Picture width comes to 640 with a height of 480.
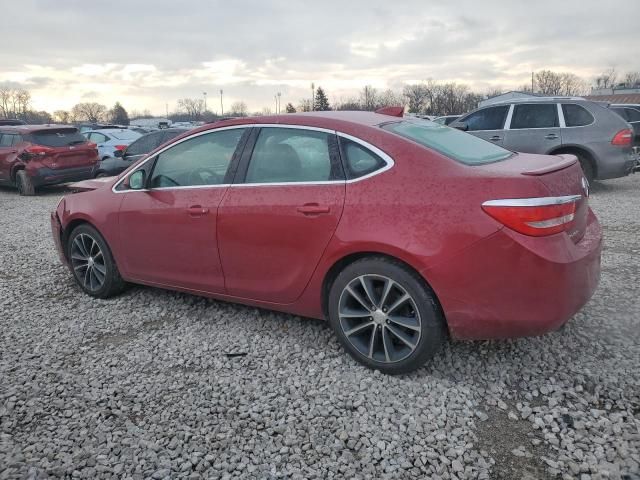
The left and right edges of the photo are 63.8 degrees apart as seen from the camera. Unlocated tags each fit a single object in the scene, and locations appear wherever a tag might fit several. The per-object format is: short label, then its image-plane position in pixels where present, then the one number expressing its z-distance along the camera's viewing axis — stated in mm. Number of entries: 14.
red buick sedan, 2719
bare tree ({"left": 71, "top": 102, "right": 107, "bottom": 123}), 93988
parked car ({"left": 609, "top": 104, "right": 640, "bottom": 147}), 11484
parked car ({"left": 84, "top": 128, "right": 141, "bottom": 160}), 13867
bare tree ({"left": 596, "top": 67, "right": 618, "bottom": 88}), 87969
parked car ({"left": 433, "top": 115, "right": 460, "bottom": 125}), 18262
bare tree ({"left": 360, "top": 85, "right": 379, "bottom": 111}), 75075
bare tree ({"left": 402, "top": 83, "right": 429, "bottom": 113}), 74438
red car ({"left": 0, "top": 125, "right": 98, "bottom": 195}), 11844
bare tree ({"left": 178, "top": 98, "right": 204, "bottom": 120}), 99312
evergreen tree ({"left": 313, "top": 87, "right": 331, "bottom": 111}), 67000
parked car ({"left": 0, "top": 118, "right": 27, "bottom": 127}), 20020
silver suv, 8875
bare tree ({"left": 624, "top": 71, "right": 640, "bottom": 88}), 71425
